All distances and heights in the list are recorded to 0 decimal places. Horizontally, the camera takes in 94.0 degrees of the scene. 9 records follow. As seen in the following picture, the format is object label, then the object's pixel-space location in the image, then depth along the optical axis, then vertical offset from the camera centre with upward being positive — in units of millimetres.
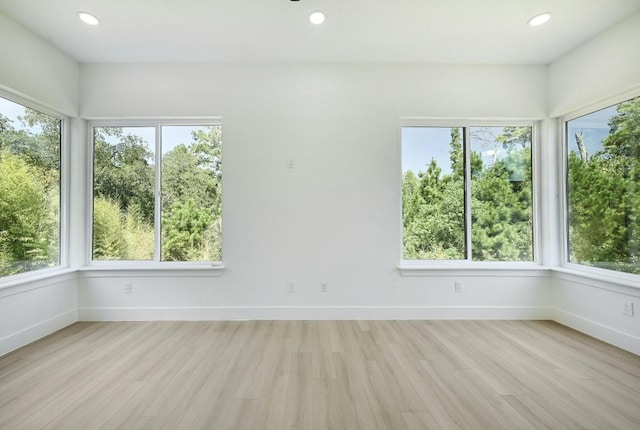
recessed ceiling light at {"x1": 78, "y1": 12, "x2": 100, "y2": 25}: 2570 +1760
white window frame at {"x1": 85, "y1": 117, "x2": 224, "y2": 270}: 3439 +400
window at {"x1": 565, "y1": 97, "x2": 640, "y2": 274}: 2705 +297
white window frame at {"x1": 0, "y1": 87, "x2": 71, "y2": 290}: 3199 +249
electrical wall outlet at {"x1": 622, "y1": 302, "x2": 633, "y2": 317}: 2586 -804
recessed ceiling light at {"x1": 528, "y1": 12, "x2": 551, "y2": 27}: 2570 +1750
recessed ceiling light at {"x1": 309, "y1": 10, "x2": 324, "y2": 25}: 2543 +1745
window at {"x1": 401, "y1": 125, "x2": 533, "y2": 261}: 3521 +282
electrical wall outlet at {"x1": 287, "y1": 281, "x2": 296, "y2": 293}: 3379 -781
